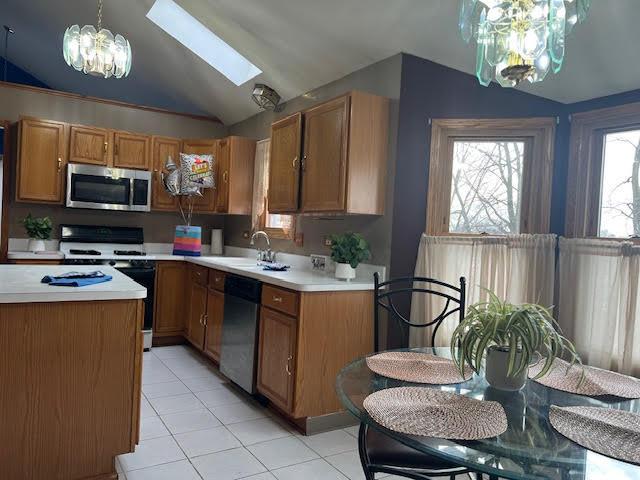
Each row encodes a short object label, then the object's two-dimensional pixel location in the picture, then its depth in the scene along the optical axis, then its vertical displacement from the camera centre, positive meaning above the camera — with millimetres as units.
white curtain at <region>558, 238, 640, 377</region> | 2223 -298
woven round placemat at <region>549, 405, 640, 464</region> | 1020 -457
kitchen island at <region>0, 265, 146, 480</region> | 1876 -703
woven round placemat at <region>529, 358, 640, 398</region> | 1428 -460
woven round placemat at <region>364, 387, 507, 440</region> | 1082 -462
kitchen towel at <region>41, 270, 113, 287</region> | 2105 -308
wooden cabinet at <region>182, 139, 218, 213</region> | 4895 +771
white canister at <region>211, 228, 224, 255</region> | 5277 -217
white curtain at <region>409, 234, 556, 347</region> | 2627 -189
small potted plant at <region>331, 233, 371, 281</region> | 2895 -151
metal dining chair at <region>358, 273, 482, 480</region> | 1487 -767
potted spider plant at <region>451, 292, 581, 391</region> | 1297 -297
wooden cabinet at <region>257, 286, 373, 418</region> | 2662 -712
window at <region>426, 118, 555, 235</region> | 2721 +383
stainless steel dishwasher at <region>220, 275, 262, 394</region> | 3088 -761
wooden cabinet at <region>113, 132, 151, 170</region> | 4652 +704
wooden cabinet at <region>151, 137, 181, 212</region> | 4836 +626
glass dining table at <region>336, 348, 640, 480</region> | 954 -473
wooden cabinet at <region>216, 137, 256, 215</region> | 4648 +505
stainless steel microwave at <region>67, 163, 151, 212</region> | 4426 +296
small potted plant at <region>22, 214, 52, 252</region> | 4352 -164
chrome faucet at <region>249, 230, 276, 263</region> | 4066 -258
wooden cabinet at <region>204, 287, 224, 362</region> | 3678 -831
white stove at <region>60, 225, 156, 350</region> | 4172 -344
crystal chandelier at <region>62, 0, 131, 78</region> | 2660 +980
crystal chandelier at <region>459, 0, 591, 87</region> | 1355 +631
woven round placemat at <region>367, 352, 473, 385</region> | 1497 -473
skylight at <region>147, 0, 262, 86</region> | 3990 +1665
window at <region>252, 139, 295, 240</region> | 4297 +260
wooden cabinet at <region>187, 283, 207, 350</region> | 4035 -847
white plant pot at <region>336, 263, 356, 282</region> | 2902 -267
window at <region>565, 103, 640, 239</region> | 2398 +380
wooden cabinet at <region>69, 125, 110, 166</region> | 4445 +707
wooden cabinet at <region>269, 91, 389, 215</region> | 2844 +487
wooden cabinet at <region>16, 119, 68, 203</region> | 4258 +507
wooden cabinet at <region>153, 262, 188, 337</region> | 4418 -766
